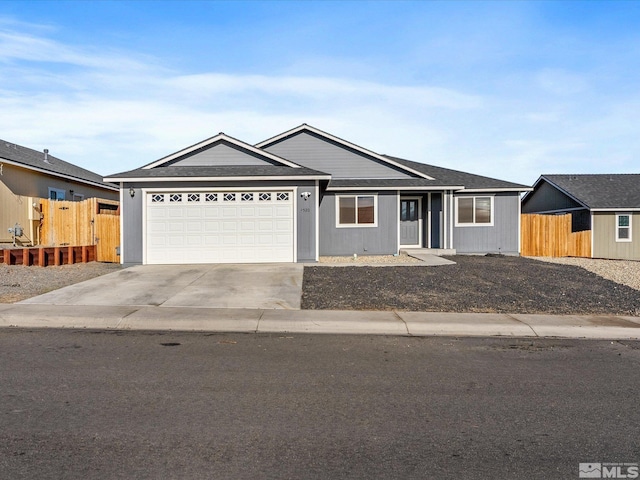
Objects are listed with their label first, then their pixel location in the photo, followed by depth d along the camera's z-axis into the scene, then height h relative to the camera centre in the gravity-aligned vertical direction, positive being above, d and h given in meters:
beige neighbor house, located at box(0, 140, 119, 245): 19.55 +2.07
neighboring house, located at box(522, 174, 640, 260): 26.86 +1.28
